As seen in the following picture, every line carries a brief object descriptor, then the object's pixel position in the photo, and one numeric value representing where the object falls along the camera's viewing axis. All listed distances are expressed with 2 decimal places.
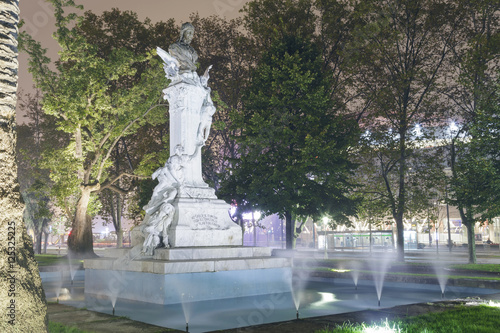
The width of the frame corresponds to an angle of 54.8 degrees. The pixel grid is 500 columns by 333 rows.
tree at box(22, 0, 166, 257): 28.36
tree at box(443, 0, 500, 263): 21.88
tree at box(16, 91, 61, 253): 44.53
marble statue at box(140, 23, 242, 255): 13.70
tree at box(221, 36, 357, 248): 25.00
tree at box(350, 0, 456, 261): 28.77
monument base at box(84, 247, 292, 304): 11.38
